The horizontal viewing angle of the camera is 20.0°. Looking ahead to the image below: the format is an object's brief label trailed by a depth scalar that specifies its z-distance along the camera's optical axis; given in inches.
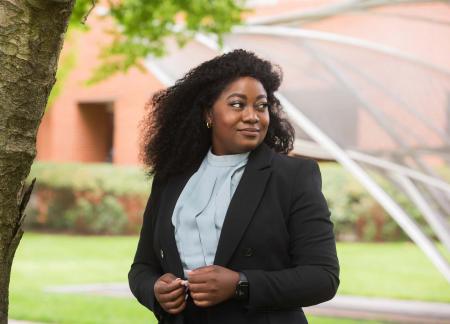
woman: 148.2
